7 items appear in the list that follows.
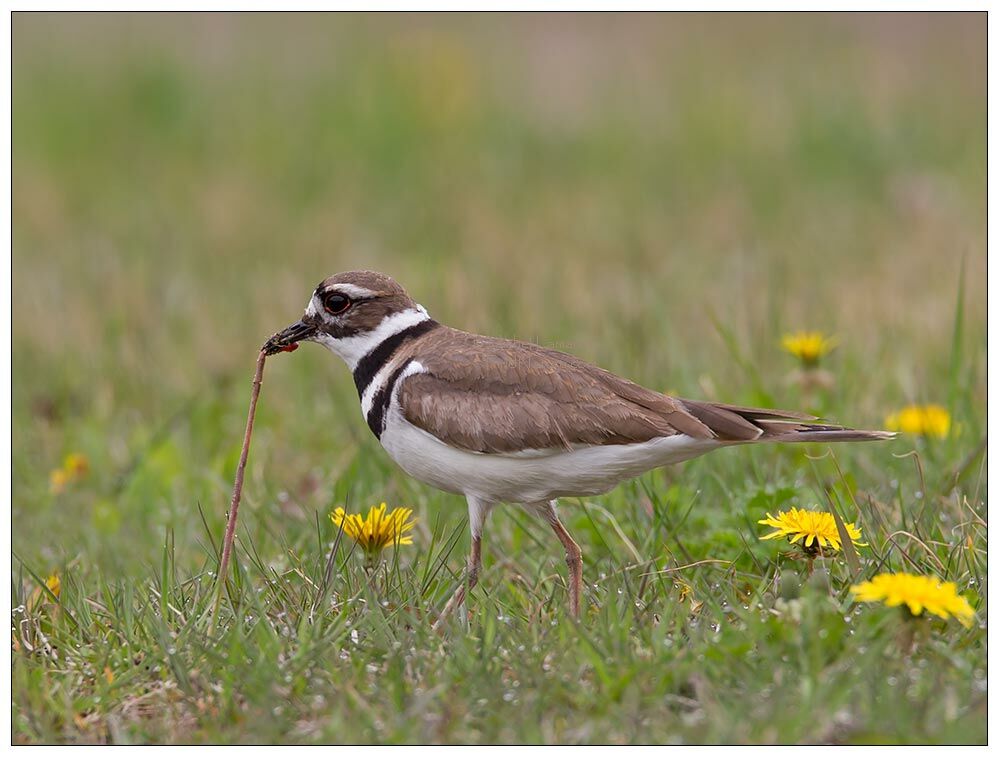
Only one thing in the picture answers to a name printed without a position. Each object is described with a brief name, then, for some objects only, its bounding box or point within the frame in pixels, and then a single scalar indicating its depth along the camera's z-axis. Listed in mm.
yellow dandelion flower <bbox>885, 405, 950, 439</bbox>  10641
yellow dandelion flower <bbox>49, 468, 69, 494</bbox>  11687
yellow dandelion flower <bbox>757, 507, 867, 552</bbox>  7681
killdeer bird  7680
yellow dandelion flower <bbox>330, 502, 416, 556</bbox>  8047
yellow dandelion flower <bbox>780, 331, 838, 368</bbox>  10703
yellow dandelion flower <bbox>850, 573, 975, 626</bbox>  6633
